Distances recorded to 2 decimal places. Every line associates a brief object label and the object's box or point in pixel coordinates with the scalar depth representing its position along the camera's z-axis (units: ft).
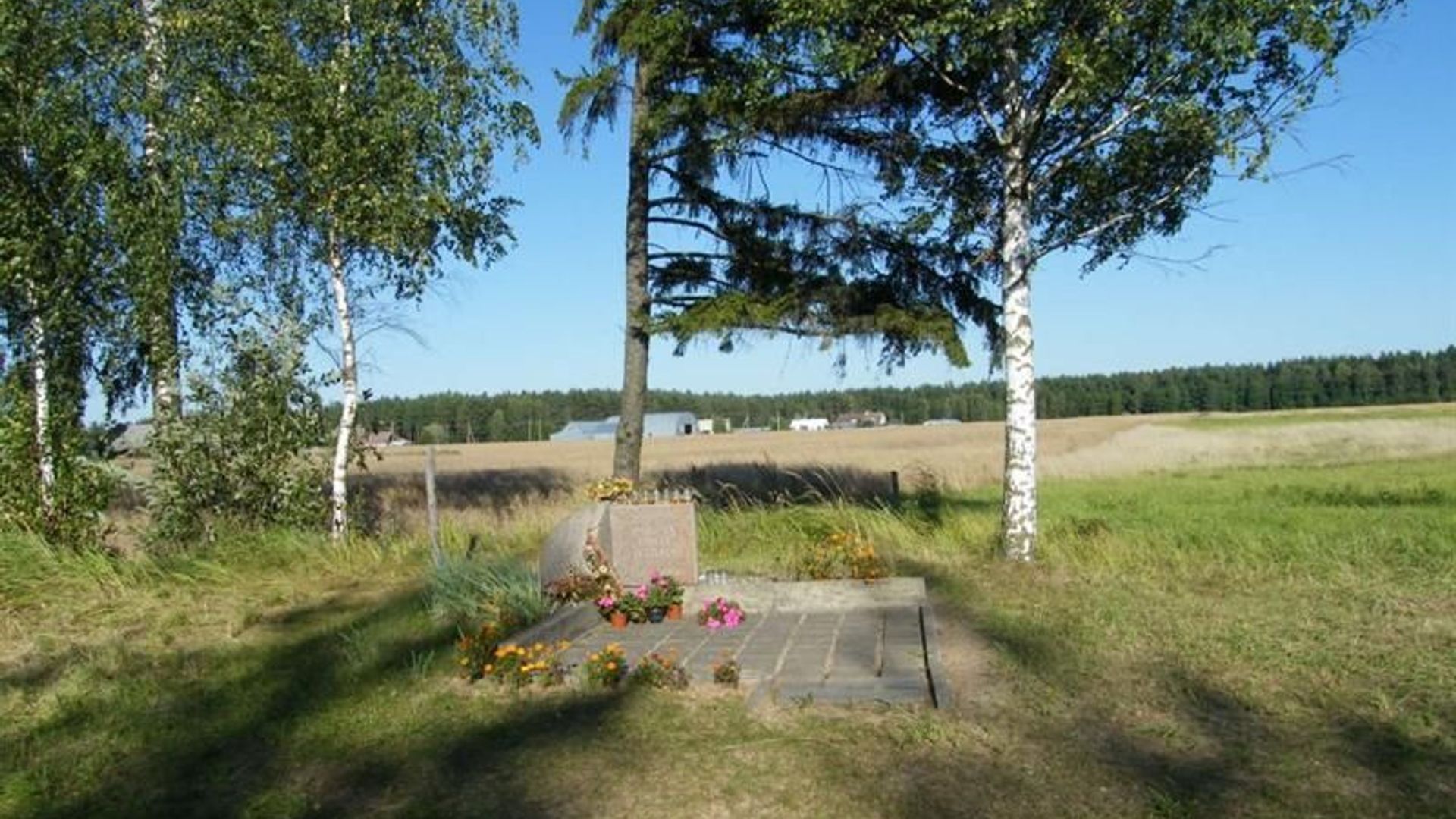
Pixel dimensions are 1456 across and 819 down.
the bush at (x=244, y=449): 40.11
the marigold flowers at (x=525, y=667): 21.49
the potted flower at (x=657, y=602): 28.86
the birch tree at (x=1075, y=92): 32.65
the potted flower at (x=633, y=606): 28.53
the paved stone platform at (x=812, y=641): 20.06
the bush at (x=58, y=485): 37.88
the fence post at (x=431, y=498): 37.96
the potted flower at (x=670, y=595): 28.99
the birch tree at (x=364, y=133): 42.19
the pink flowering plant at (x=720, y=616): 27.63
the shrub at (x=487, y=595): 27.50
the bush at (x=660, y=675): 20.83
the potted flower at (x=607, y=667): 21.06
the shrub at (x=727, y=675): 20.71
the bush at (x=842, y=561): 31.40
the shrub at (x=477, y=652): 22.21
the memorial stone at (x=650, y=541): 32.91
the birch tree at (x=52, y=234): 38.52
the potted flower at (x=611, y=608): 28.38
